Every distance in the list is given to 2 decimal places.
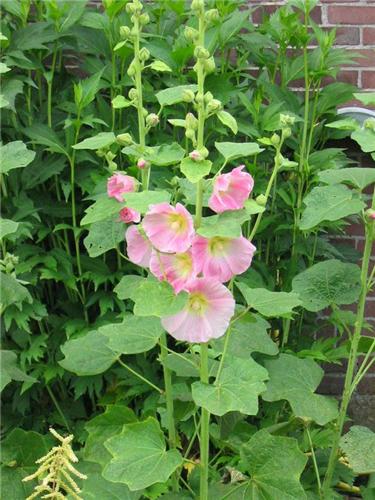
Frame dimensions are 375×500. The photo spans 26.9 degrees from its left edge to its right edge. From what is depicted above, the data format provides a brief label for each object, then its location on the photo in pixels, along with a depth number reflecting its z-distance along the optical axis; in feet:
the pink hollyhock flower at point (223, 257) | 3.94
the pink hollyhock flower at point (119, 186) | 4.26
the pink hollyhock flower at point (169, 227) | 3.83
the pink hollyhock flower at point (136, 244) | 4.33
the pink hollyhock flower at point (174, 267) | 3.94
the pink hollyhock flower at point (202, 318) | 4.00
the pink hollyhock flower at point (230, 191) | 3.92
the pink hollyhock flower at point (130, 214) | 4.31
